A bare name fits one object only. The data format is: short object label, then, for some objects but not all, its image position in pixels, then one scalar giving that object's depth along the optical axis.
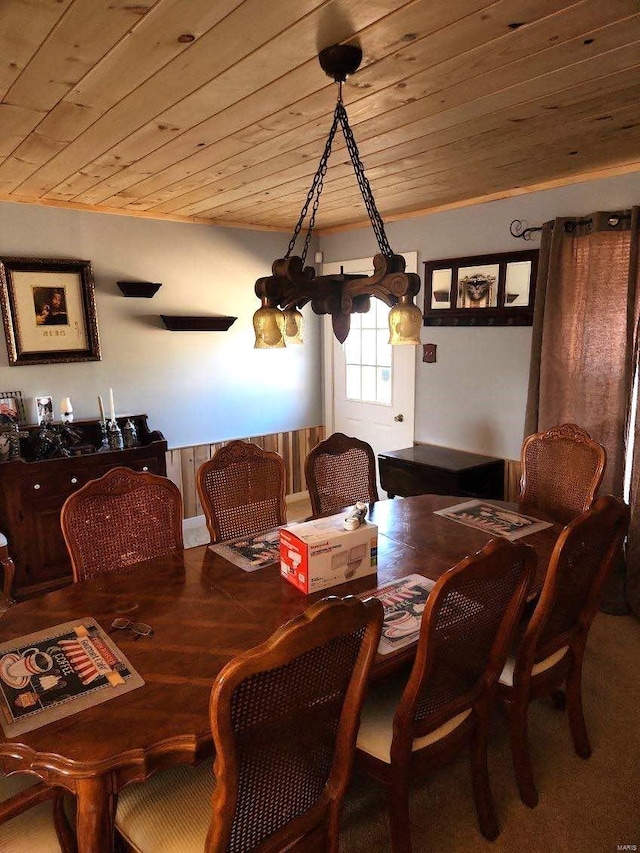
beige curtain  2.89
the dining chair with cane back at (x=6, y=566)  3.03
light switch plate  3.94
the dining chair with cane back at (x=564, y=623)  1.62
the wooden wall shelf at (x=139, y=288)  3.70
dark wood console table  3.45
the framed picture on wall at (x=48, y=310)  3.36
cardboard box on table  1.77
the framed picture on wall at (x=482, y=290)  3.36
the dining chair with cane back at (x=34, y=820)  1.28
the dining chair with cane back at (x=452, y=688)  1.36
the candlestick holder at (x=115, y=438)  3.56
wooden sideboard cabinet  3.16
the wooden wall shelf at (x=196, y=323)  3.93
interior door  4.24
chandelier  1.77
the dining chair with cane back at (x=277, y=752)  1.02
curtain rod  3.04
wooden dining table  1.14
